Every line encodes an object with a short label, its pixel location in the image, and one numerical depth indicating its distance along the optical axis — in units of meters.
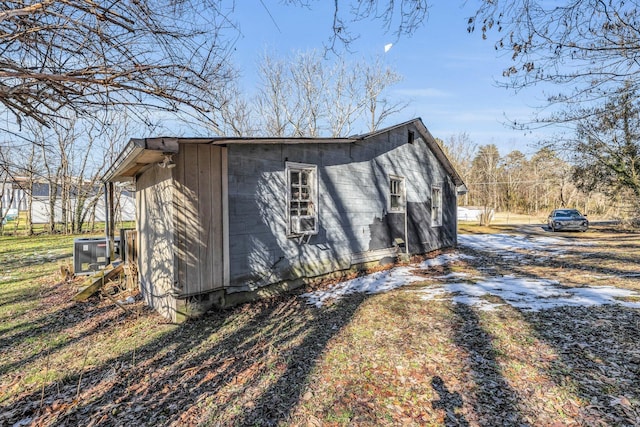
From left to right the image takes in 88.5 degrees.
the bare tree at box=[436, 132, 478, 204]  38.09
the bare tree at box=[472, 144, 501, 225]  41.53
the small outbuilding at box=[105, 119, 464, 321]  5.09
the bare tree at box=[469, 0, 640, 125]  3.01
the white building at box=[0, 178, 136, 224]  21.32
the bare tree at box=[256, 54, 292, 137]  24.42
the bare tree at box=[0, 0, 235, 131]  2.81
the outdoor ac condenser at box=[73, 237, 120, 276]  8.32
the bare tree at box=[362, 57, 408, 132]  24.81
